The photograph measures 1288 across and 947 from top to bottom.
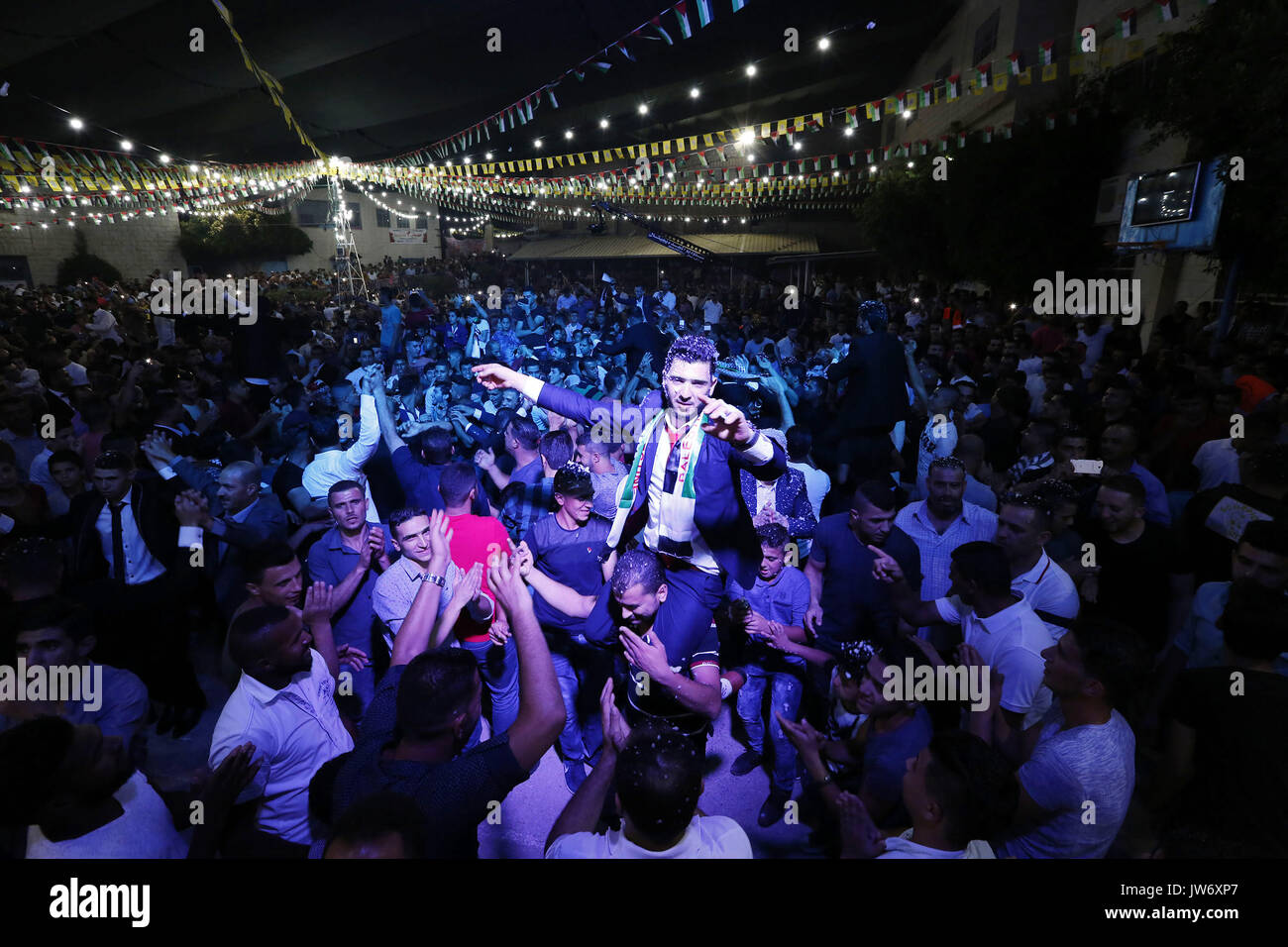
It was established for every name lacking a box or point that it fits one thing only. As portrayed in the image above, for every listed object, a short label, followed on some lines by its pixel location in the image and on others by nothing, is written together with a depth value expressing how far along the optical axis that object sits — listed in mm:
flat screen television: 8828
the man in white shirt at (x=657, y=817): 1686
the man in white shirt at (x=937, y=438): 5273
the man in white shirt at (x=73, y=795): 1728
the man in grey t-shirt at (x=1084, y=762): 2068
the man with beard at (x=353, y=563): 3430
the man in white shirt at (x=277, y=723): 2279
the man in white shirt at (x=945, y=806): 1799
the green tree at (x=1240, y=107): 6301
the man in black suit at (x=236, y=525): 3682
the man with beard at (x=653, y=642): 2559
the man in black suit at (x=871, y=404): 5672
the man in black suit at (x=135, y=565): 3697
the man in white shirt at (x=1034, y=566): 3061
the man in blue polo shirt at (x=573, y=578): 3457
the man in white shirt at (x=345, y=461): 4164
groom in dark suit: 2979
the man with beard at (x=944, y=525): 3607
